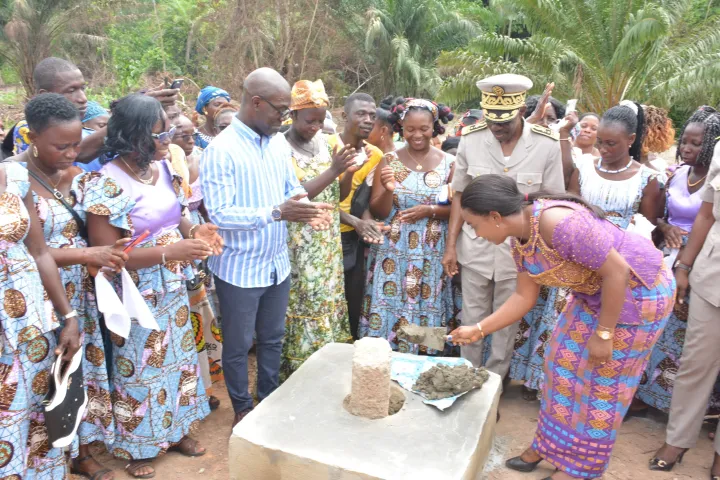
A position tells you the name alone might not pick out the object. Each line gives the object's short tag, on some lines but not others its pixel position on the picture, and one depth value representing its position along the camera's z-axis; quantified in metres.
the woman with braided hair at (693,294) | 3.09
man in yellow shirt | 4.00
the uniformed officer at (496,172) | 3.48
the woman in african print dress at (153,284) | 2.80
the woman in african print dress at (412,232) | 3.97
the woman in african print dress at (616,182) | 3.57
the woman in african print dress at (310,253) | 3.53
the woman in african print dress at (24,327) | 2.40
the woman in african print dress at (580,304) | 2.60
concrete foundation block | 2.39
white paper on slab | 3.04
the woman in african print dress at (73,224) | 2.58
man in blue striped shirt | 3.00
